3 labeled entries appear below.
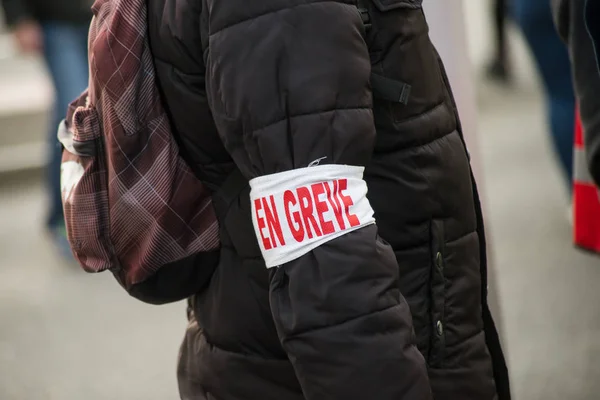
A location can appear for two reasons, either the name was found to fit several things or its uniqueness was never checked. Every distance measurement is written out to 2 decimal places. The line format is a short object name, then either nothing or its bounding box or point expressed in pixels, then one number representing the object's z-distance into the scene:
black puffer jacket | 1.90
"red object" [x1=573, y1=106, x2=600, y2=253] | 2.55
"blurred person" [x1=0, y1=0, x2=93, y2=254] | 4.72
